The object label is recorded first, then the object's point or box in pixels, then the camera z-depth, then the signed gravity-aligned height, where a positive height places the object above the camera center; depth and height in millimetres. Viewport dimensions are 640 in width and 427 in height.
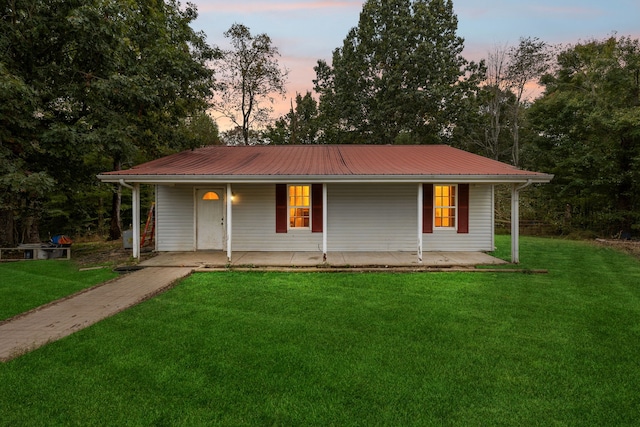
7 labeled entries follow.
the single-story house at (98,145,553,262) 10242 -52
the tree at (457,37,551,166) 22203 +9028
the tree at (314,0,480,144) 19062 +8294
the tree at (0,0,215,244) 9281 +4040
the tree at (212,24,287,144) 19219 +8250
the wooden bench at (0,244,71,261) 9586 -1112
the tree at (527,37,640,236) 14961 +3486
